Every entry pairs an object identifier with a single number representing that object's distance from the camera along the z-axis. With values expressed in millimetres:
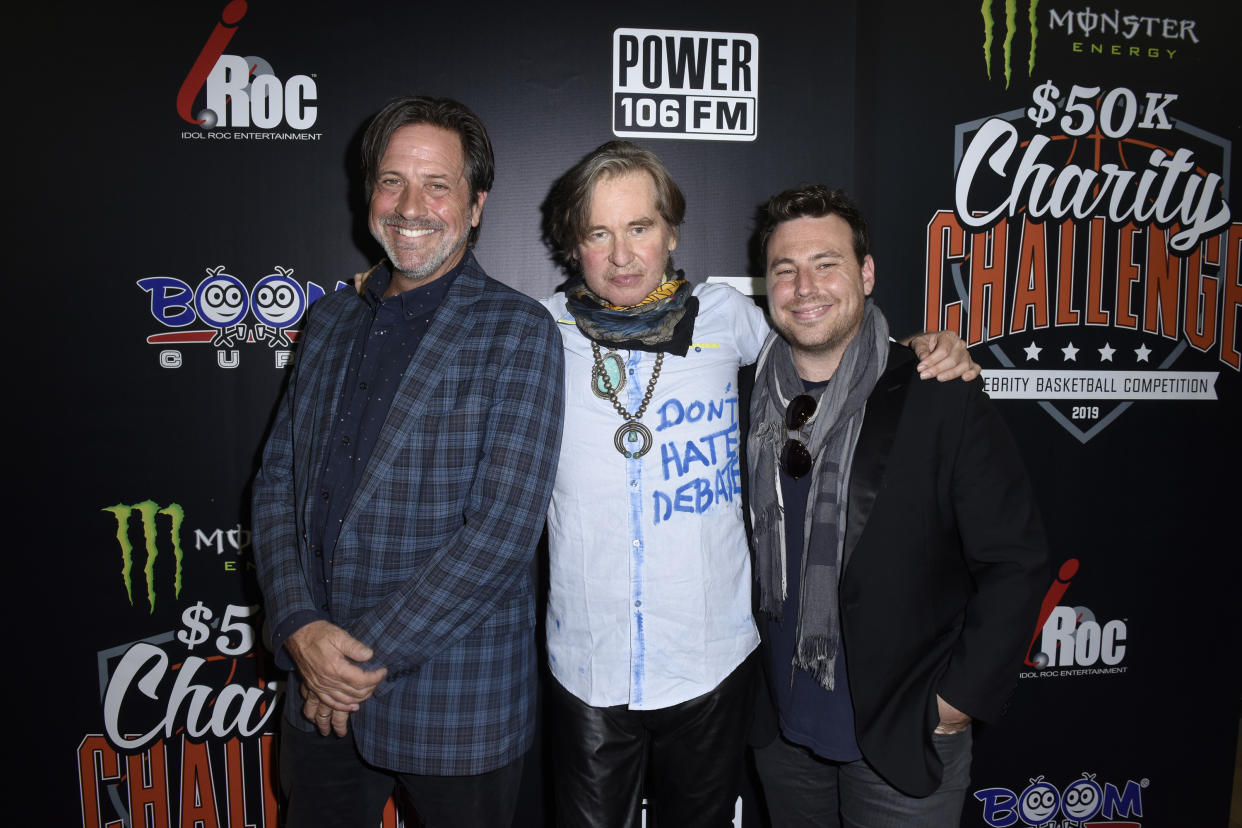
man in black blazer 1392
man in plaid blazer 1395
